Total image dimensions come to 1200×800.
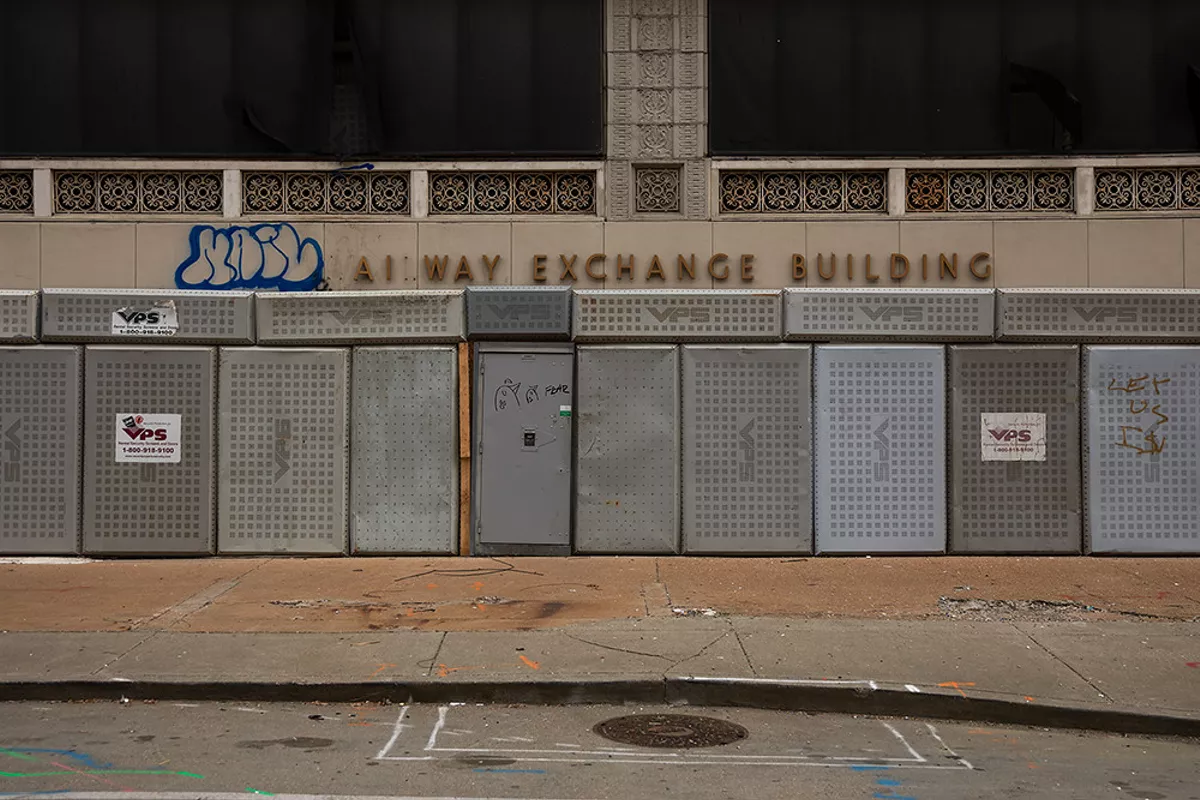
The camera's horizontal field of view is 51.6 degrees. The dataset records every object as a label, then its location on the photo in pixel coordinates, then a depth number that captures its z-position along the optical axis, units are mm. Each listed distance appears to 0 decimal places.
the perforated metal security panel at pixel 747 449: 12070
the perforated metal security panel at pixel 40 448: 12094
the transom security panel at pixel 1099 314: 12031
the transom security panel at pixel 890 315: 12039
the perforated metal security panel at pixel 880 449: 12078
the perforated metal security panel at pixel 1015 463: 12062
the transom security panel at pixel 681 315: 12086
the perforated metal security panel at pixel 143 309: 12125
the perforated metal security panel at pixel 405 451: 12133
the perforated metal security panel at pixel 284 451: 12133
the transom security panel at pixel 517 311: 12062
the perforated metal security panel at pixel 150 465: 12102
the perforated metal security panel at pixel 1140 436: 12055
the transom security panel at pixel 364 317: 12125
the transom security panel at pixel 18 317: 12117
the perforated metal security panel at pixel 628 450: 12086
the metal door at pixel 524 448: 12078
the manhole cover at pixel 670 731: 6910
